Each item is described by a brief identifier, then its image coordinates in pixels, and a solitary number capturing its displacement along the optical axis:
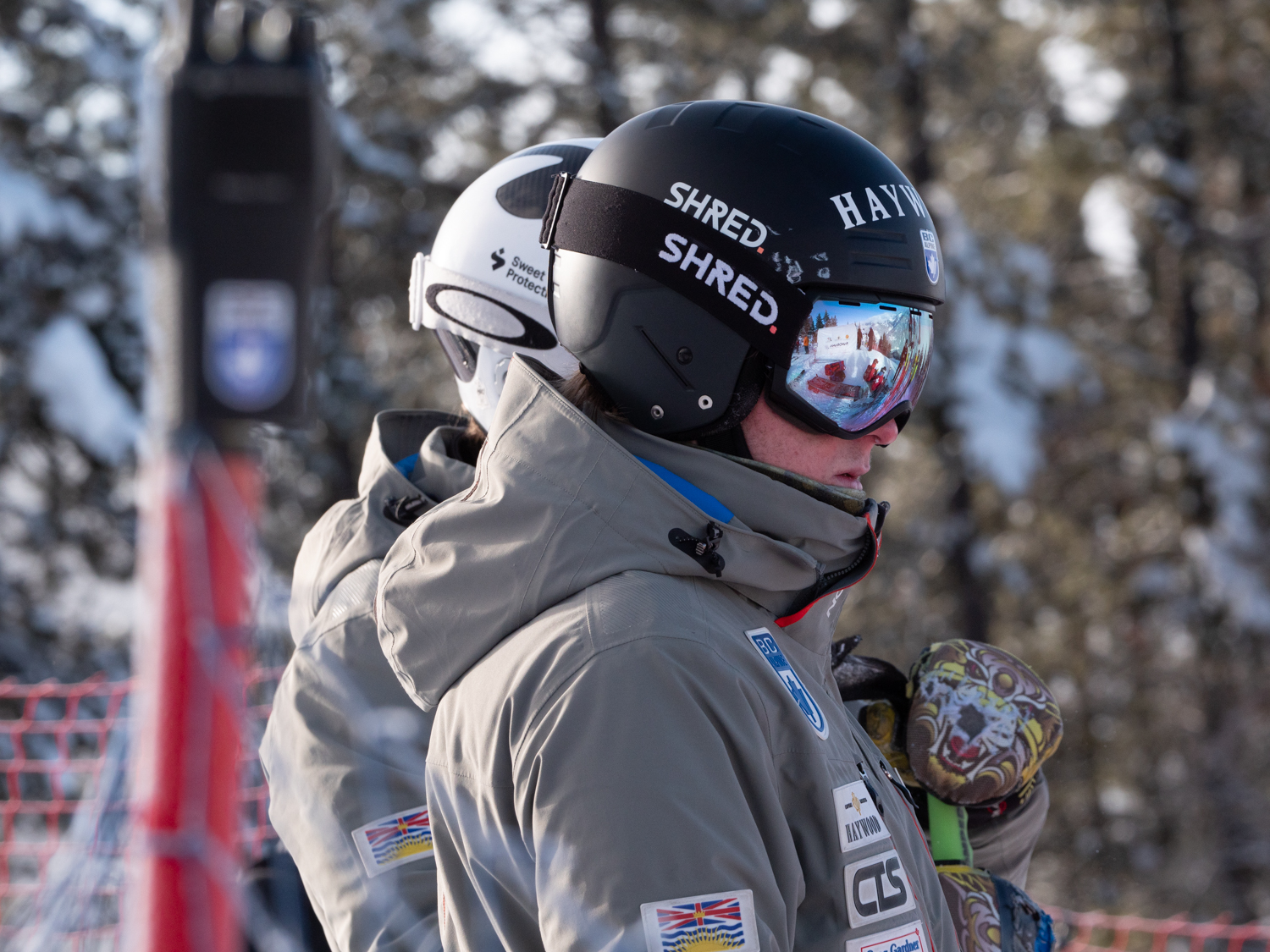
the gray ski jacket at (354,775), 4.39
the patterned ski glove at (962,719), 4.34
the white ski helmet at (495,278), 6.27
